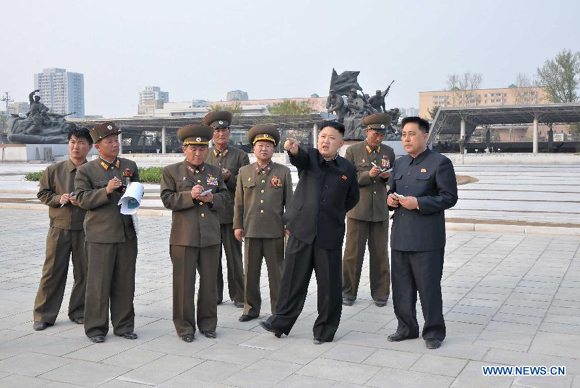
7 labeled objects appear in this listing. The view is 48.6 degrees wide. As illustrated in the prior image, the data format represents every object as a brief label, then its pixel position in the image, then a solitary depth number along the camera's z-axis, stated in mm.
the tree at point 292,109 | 63756
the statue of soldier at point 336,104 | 34844
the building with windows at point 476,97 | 78125
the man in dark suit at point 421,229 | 4820
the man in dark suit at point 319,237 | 4941
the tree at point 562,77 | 59031
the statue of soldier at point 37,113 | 38916
